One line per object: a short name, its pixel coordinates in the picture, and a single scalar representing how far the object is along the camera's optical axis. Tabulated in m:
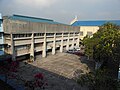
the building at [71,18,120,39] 37.55
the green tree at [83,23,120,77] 12.35
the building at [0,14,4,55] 17.30
